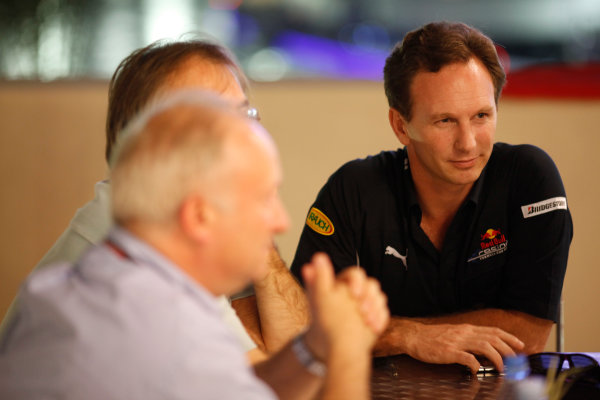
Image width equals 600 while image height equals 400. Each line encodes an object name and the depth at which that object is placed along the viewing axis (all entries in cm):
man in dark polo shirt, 400
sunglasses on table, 366
